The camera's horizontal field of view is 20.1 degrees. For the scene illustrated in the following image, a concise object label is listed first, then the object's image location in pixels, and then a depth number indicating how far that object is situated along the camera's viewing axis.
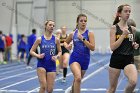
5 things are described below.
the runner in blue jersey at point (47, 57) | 8.67
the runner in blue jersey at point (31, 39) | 21.11
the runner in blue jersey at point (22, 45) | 24.97
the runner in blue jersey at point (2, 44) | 23.88
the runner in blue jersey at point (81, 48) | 8.80
